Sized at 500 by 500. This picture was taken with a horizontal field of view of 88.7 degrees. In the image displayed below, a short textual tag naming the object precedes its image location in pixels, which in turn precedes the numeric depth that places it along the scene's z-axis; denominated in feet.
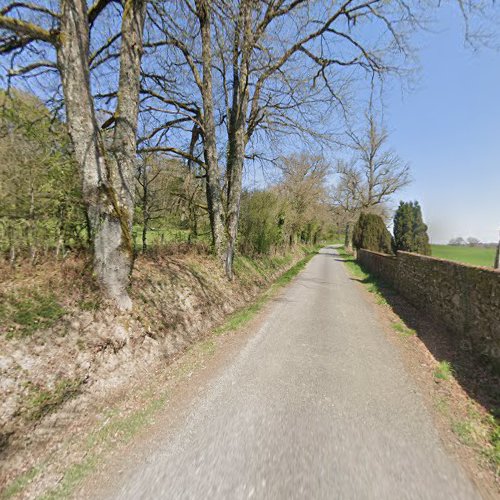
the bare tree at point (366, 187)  92.89
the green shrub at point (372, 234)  74.69
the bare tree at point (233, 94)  23.44
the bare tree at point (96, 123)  13.07
